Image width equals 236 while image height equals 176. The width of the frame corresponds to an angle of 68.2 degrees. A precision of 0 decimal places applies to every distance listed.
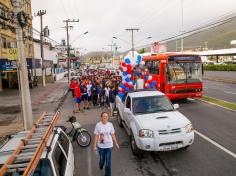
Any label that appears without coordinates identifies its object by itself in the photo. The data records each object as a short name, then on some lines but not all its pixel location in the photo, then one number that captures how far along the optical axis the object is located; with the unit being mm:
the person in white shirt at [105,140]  4528
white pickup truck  5058
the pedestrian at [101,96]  11697
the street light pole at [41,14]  26885
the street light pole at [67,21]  34779
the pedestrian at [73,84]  14654
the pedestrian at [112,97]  10181
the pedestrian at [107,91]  11337
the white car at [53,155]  3052
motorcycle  6413
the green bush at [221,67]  33937
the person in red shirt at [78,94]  10773
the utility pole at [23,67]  7932
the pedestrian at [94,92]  11966
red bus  11102
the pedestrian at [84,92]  11854
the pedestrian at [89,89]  11999
